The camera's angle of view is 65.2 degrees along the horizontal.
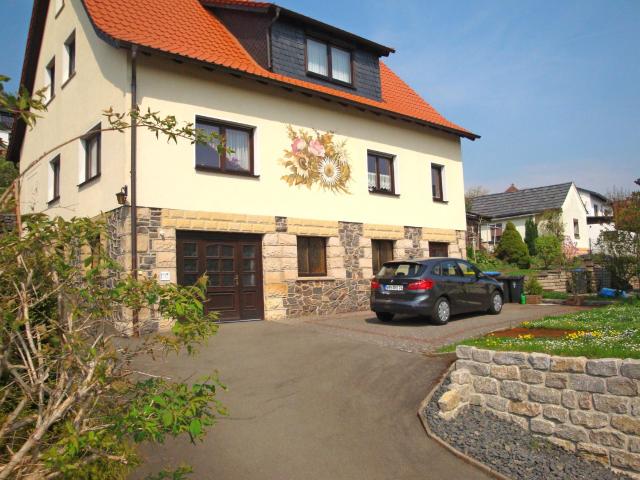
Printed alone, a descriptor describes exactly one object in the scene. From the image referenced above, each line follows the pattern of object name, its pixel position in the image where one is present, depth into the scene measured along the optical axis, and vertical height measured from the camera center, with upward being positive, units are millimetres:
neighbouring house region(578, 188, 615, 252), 42156 +5635
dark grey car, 11055 -485
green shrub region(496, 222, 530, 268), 28047 +921
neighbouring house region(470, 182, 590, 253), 36312 +4261
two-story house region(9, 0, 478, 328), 11320 +3356
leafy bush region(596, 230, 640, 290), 16391 +236
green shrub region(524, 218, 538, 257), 32406 +2104
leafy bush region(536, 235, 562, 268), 26703 +751
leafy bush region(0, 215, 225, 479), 2363 -388
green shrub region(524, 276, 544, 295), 17438 -793
